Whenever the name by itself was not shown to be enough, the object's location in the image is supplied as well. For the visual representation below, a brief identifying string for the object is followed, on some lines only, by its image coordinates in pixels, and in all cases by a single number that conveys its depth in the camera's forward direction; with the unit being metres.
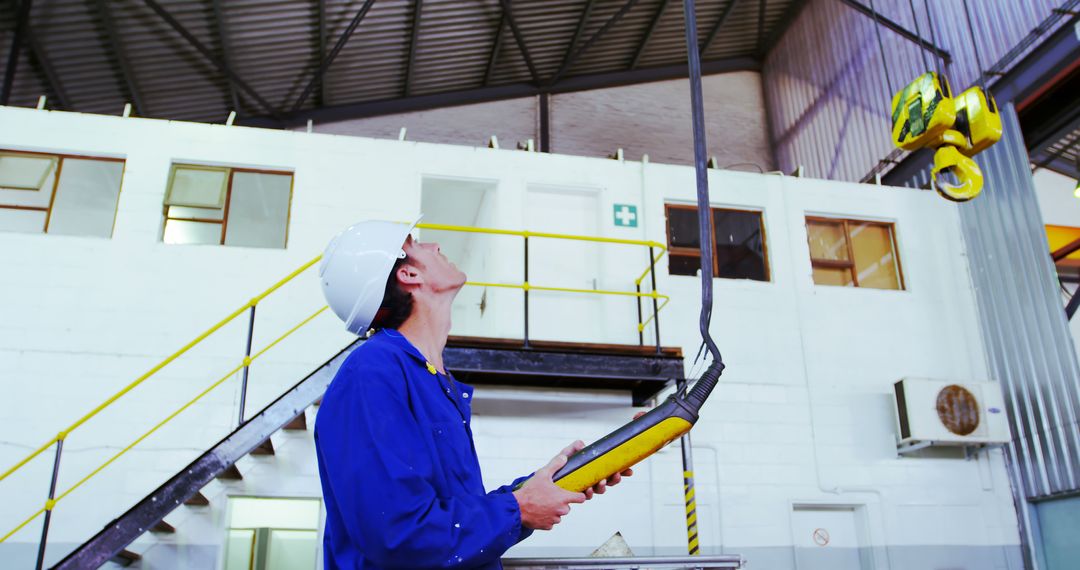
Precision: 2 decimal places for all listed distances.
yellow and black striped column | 8.10
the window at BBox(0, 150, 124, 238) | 8.91
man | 1.62
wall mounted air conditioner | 9.30
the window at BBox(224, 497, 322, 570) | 9.48
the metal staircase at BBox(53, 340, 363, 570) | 6.13
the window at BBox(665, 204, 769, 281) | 10.30
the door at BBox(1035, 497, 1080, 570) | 9.04
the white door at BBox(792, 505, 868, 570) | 9.05
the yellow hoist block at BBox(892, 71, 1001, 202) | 8.23
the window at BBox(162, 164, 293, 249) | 9.17
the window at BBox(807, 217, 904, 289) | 10.70
